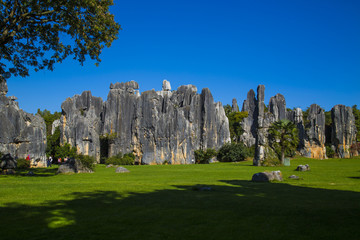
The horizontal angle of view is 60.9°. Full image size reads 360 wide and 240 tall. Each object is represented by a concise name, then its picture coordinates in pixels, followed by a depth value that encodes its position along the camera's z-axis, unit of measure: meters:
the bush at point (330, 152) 73.25
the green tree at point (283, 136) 44.16
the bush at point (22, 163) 39.06
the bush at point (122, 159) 55.97
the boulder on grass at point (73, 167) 26.31
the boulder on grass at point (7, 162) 25.02
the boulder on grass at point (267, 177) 17.47
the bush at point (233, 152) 60.90
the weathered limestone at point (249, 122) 80.81
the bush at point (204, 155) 61.75
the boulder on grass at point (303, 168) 28.10
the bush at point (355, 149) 70.38
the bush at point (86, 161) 29.19
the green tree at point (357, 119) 77.49
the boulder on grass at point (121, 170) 28.09
